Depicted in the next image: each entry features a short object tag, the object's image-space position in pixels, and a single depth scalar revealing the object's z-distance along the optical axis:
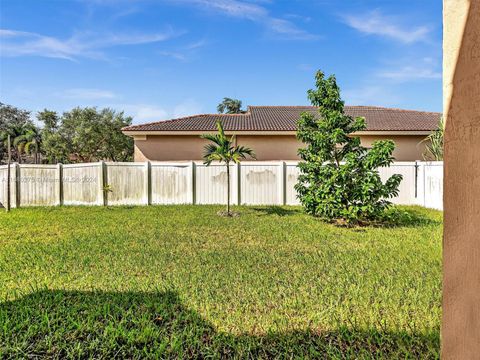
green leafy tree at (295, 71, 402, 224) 8.08
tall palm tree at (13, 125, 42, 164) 27.86
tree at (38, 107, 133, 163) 27.48
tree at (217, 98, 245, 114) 42.91
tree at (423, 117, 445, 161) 11.45
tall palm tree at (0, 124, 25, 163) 28.21
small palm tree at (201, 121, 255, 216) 9.89
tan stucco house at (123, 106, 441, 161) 14.09
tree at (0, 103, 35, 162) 31.96
